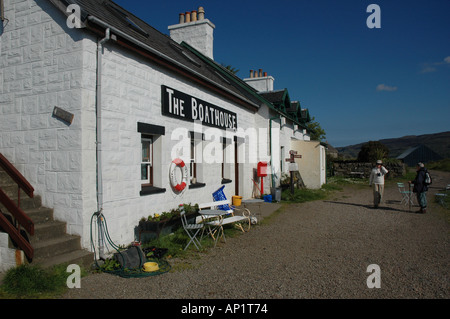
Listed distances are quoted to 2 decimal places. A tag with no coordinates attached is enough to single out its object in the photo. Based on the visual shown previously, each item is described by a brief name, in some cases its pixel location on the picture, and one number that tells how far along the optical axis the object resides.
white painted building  5.46
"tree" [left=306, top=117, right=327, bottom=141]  37.47
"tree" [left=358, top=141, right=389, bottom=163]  28.11
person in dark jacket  10.56
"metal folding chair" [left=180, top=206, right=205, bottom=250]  6.48
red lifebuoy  7.75
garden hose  5.06
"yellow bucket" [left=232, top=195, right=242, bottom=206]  11.92
